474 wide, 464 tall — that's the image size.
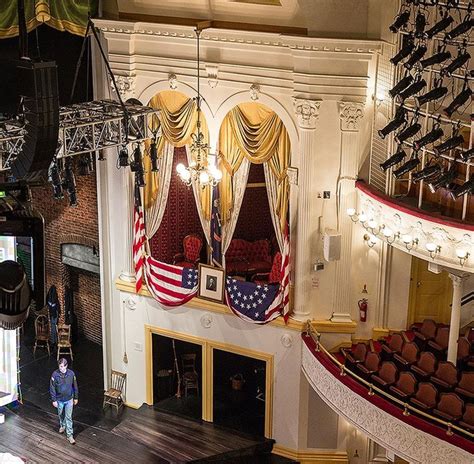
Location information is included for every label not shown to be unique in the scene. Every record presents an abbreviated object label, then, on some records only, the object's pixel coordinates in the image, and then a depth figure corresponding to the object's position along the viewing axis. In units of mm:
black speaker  10250
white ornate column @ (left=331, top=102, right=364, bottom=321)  14688
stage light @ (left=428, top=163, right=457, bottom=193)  12766
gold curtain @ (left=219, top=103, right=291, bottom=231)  15352
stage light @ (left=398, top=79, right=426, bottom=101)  13211
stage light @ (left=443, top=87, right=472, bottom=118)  12656
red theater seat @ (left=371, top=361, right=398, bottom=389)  13820
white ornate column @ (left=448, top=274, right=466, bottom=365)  13352
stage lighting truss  12547
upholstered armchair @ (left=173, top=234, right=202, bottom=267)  17516
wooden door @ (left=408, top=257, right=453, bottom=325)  15727
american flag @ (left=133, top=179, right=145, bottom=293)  16859
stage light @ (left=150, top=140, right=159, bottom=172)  14883
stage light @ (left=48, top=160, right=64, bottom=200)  13141
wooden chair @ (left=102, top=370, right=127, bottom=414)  17547
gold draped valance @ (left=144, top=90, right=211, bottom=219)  16125
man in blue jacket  16125
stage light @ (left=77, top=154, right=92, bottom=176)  14195
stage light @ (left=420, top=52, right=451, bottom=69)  12859
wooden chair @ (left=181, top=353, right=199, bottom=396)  17562
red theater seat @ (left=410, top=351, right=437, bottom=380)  13953
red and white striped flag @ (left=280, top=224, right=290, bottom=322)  15383
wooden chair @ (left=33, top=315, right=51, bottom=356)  19781
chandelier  15273
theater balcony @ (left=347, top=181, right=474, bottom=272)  12836
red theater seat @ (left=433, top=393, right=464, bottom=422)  12844
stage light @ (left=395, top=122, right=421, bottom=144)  13555
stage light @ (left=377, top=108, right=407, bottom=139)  13711
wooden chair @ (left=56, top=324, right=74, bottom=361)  19156
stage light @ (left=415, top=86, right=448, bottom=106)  12844
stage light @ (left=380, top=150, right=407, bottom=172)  14031
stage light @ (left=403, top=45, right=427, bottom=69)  13318
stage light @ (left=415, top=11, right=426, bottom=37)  13406
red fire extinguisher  15523
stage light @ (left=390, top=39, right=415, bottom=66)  13559
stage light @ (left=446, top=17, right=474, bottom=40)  12555
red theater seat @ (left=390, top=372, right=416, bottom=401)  13465
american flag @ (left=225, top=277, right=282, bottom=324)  15625
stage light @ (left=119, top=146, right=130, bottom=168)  14086
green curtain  16219
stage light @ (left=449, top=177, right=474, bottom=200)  12430
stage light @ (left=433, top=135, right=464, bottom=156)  12680
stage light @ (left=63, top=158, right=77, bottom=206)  13422
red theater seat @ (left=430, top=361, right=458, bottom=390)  13562
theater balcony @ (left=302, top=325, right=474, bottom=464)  12516
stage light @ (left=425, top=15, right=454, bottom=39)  13023
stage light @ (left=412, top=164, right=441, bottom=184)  13188
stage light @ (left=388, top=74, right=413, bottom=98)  13570
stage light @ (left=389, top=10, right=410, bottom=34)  13719
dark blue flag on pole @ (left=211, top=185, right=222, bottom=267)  16094
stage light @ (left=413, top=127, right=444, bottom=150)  12977
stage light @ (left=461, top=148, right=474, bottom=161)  12453
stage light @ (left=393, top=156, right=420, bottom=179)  13602
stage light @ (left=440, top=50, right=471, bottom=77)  12719
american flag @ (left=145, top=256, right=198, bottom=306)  16359
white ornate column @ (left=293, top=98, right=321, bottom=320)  14648
